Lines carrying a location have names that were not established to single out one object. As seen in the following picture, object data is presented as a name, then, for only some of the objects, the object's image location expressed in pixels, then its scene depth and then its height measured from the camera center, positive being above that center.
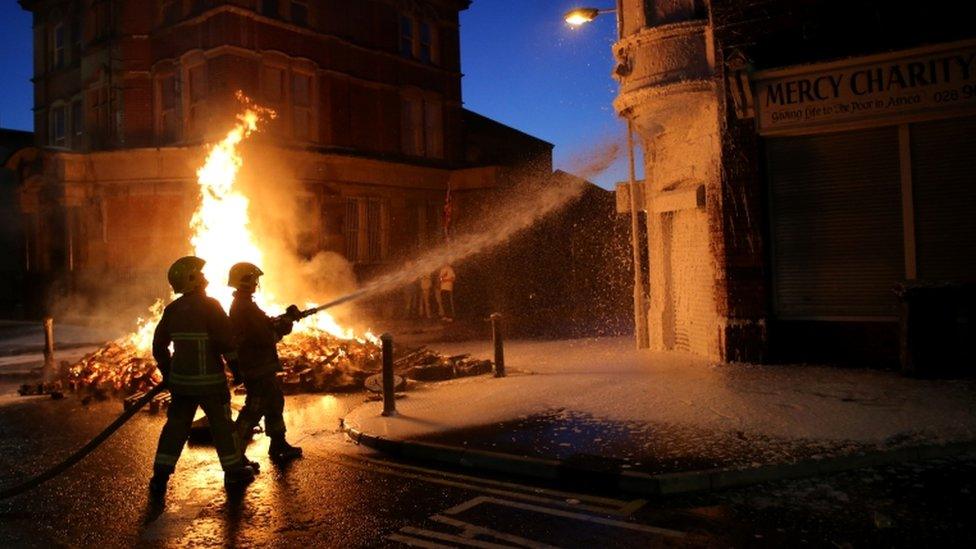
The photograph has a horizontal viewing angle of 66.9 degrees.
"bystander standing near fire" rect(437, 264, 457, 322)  22.00 +0.31
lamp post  12.34 +0.11
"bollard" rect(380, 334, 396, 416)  8.52 -0.95
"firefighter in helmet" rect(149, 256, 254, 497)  6.04 -0.56
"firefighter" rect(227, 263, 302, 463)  6.99 -0.61
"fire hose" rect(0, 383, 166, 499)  5.74 -1.22
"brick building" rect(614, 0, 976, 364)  9.33 +1.66
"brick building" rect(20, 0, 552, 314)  20.86 +5.61
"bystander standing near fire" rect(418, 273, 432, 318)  22.75 +0.14
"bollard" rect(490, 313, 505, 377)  10.87 -0.80
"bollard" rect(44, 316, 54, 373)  12.93 -0.70
